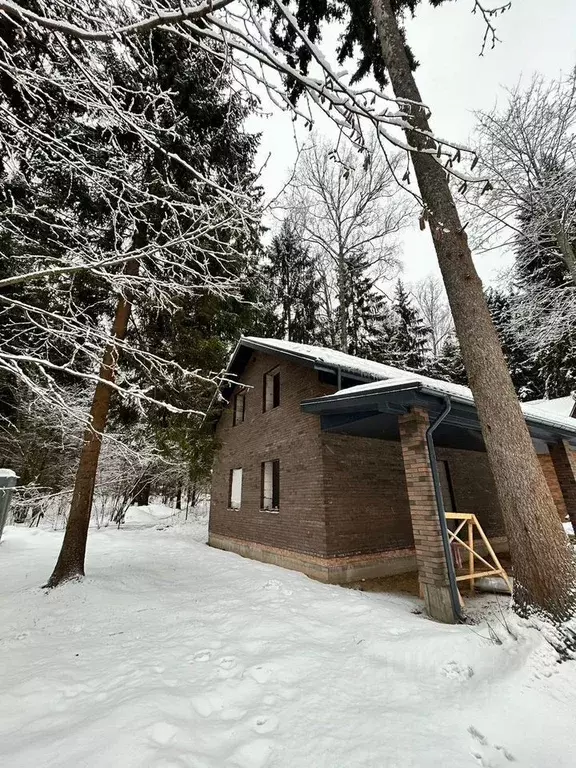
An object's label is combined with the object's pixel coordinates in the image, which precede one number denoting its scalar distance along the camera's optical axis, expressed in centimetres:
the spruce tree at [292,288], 1958
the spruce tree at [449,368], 2096
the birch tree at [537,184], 954
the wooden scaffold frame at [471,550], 525
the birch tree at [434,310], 2272
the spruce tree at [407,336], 2086
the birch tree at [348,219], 1474
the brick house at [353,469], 504
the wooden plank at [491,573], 524
